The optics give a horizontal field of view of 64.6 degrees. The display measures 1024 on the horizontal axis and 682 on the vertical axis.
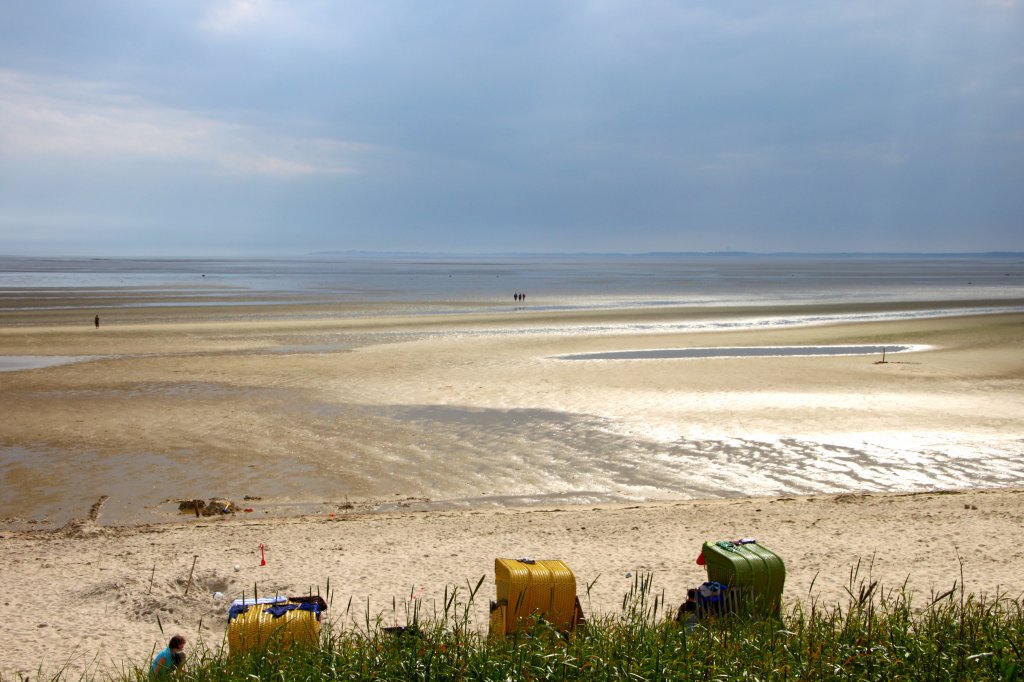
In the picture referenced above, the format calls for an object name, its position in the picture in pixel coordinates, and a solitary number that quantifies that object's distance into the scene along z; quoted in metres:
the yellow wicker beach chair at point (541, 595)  8.08
